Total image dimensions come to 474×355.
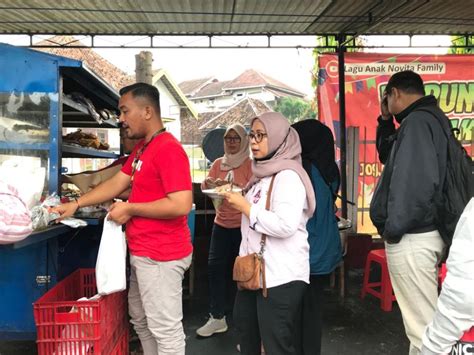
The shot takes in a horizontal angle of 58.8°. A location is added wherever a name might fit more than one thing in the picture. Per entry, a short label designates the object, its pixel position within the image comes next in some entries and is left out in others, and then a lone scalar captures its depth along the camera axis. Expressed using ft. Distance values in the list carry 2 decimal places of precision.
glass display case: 8.70
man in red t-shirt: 7.44
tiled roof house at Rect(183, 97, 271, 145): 103.58
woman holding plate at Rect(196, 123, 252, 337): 12.31
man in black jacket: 7.49
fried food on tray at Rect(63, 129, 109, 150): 12.16
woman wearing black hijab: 8.70
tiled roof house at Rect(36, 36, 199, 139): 72.13
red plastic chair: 14.40
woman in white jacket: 7.05
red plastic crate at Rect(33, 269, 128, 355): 7.03
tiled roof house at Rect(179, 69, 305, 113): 181.47
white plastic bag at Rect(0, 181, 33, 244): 6.23
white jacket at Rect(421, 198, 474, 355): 4.52
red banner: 22.02
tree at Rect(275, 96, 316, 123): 155.43
